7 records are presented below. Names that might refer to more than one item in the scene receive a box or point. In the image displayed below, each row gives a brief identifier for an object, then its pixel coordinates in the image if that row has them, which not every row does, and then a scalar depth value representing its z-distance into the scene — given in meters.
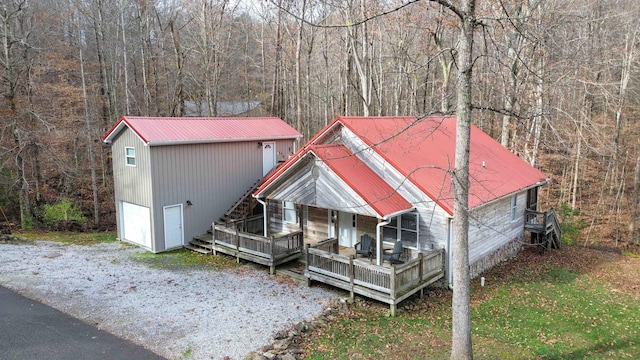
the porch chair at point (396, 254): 13.12
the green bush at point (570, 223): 23.58
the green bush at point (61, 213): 22.77
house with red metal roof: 12.31
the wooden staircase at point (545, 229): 17.75
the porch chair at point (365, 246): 13.81
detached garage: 16.73
